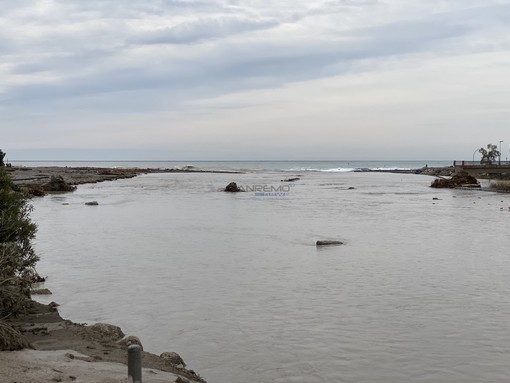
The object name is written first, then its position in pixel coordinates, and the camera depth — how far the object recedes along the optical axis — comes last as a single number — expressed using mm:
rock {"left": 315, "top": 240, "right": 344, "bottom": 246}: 20859
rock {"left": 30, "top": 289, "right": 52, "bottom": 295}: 12787
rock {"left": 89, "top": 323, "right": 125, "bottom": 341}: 9320
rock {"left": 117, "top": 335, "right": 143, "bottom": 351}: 8820
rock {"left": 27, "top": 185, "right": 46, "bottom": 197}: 47716
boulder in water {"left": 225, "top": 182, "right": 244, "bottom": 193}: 56691
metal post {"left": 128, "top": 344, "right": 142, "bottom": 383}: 5309
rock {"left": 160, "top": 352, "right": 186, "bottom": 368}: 8242
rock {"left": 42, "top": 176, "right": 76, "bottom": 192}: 55500
